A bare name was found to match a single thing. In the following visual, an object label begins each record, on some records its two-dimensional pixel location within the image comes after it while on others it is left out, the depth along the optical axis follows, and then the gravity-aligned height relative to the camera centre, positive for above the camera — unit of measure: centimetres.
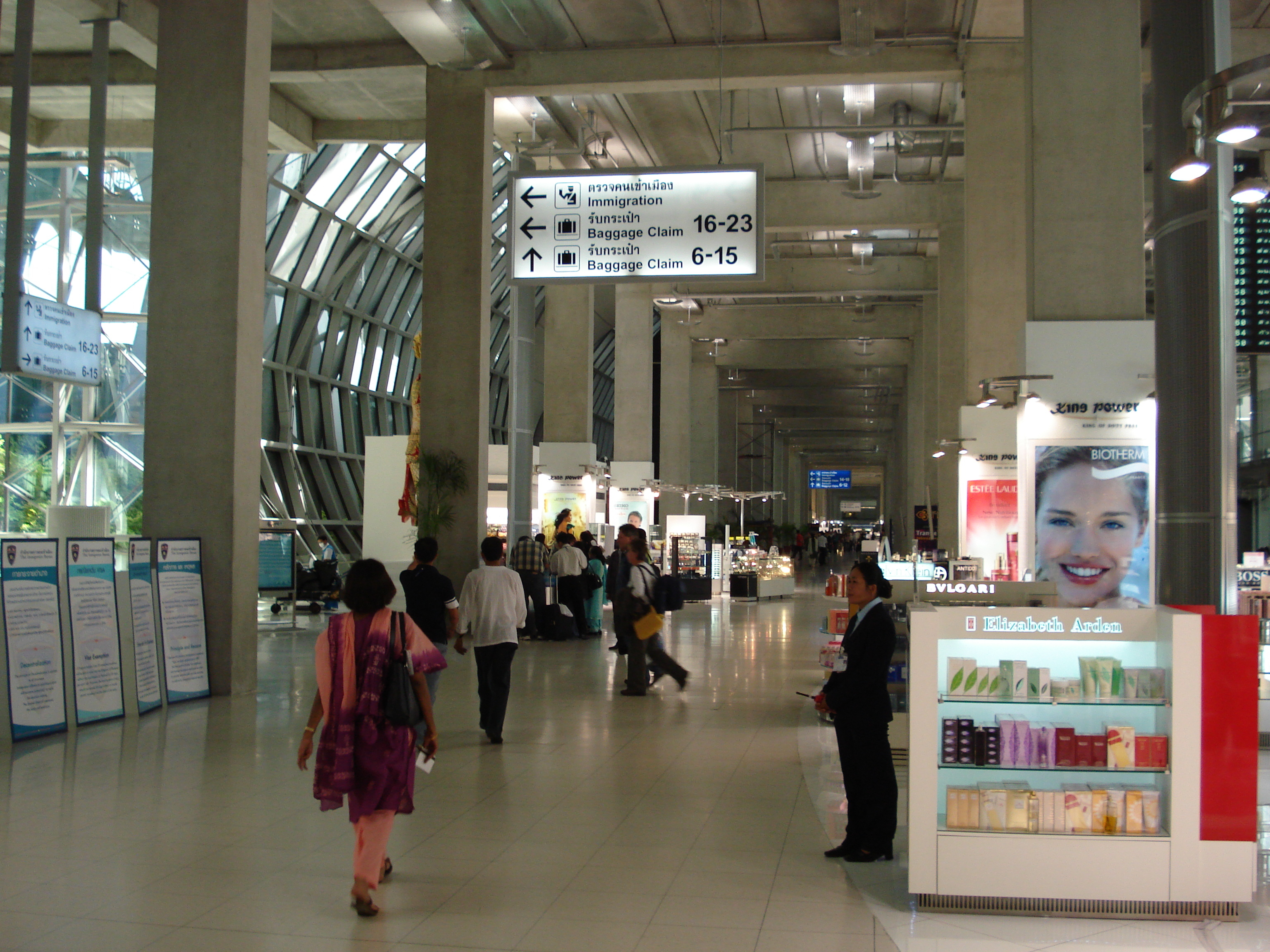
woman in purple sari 420 -84
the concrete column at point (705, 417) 3534 +311
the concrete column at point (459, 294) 1369 +264
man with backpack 974 -86
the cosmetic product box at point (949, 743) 449 -88
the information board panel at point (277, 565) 1612 -79
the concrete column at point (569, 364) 2095 +279
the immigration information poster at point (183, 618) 898 -88
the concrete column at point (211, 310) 948 +166
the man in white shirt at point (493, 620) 748 -71
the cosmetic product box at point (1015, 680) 452 -64
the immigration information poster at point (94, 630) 805 -89
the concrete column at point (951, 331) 1969 +326
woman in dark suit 496 -94
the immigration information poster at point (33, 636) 750 -87
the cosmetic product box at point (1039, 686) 451 -66
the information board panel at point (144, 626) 860 -91
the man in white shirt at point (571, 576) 1484 -83
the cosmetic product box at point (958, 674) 453 -62
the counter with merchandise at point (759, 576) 2334 -125
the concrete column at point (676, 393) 3127 +333
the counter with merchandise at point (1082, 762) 430 -94
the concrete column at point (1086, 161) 959 +305
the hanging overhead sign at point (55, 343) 1030 +154
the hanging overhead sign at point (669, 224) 1011 +259
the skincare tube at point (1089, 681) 450 -64
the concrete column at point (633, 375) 2653 +329
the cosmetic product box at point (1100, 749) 443 -89
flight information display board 995 +207
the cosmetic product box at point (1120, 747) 442 -88
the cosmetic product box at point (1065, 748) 445 -89
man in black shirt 715 -54
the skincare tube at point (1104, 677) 450 -62
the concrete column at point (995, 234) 1420 +369
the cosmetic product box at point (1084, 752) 444 -90
